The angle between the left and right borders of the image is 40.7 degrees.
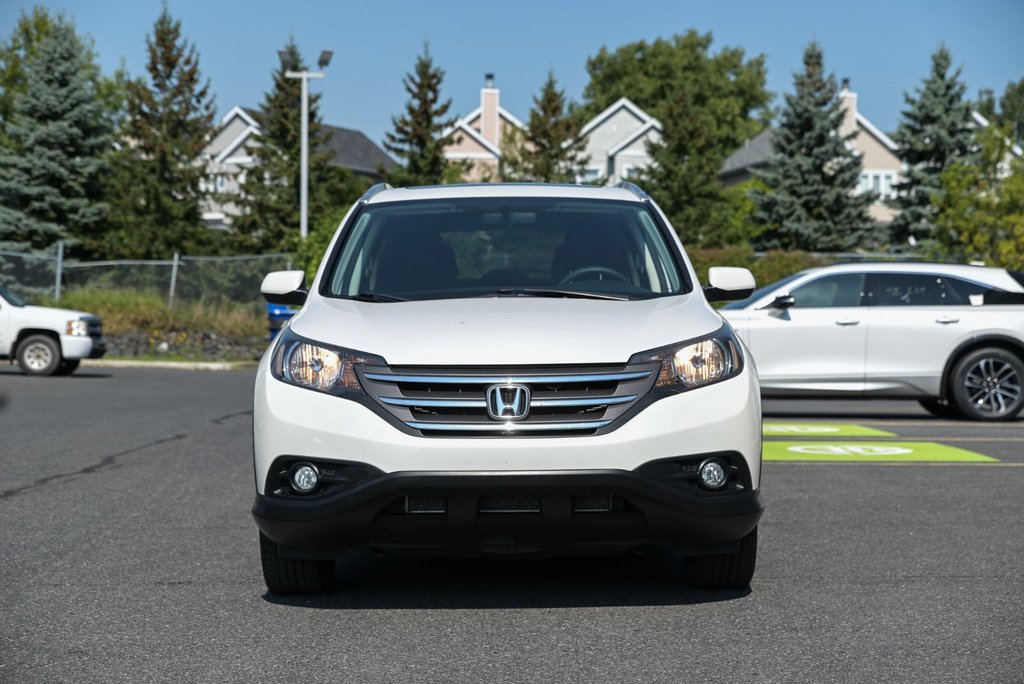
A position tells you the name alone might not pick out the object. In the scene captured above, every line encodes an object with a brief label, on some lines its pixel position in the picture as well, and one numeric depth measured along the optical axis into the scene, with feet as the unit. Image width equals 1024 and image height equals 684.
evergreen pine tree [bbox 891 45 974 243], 177.27
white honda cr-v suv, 16.53
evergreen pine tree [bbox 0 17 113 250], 150.30
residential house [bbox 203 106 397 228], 253.24
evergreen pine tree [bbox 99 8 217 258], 177.99
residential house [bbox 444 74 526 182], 215.31
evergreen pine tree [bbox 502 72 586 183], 202.90
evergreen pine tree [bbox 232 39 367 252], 191.83
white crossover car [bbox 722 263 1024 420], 47.65
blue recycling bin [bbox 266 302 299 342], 92.32
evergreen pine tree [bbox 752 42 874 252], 177.58
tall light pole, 107.30
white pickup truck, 78.12
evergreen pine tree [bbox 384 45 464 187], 204.23
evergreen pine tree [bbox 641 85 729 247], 186.91
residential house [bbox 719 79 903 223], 246.27
